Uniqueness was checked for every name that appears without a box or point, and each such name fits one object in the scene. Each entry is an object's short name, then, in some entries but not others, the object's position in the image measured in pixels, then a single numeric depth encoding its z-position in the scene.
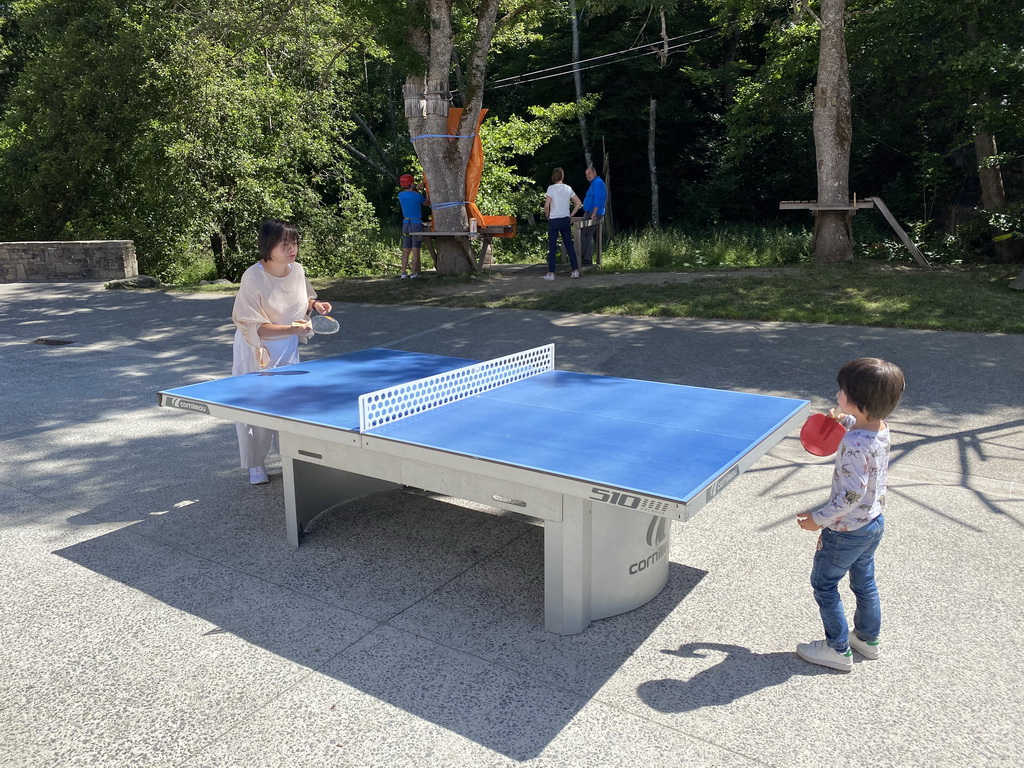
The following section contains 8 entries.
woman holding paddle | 4.89
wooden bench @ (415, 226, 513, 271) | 14.23
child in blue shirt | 14.21
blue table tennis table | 3.07
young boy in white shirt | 2.88
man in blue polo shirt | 14.45
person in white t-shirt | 13.57
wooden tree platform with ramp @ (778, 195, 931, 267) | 14.08
